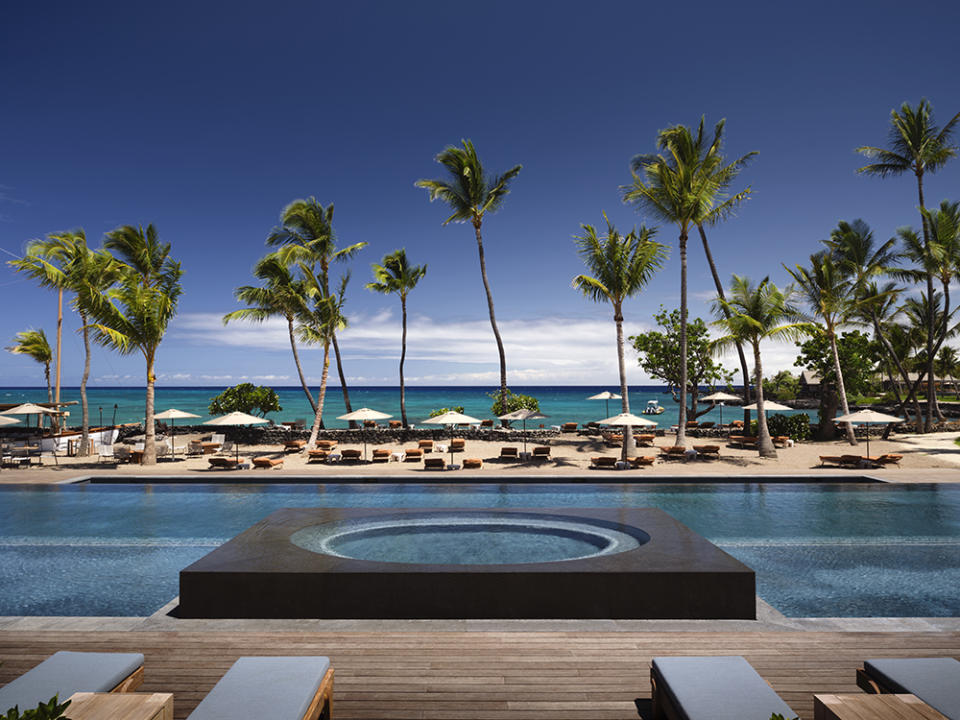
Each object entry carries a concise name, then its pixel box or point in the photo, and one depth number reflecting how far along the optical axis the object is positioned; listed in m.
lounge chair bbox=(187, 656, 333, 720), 3.16
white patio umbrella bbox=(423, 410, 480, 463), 18.69
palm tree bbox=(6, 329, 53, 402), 32.62
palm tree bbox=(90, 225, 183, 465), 18.09
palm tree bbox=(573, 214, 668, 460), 19.56
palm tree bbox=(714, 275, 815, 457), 20.17
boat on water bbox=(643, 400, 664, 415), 56.19
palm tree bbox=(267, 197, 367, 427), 25.41
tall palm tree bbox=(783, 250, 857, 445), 23.39
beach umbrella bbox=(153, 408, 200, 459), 20.79
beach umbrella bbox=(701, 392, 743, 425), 27.12
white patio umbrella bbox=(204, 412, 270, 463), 19.69
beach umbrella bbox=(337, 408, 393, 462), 21.39
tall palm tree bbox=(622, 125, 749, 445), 20.69
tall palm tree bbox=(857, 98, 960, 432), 25.22
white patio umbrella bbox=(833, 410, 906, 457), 18.38
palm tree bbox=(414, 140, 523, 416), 27.27
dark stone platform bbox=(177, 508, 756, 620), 5.84
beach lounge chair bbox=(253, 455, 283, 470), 17.88
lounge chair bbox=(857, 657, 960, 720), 3.17
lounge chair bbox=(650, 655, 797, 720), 3.13
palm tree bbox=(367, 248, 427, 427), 31.23
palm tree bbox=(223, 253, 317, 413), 24.47
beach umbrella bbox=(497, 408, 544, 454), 21.64
